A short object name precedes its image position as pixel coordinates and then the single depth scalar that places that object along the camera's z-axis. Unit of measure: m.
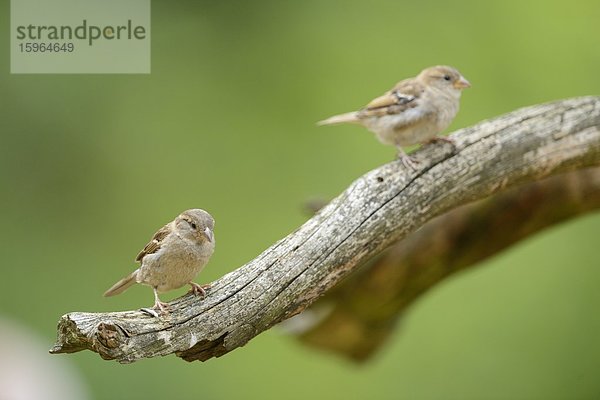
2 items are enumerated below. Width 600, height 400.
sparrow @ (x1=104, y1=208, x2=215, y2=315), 5.95
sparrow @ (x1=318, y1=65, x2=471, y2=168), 7.85
